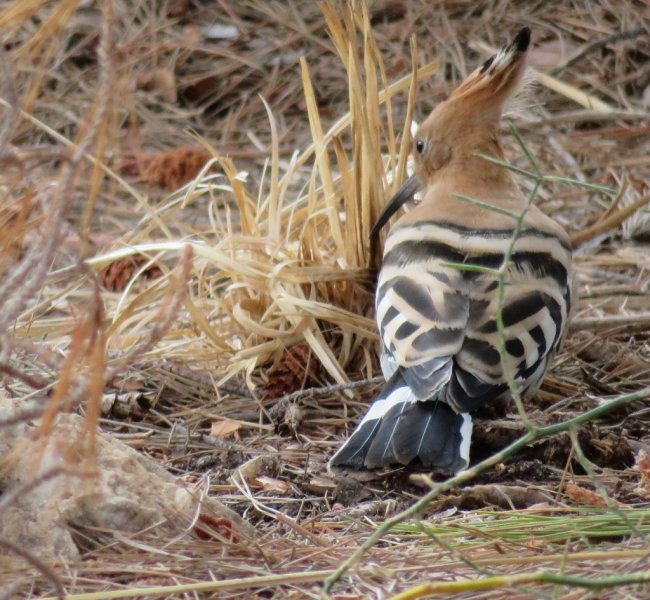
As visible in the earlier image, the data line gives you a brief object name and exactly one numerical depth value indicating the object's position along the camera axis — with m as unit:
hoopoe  5.93
